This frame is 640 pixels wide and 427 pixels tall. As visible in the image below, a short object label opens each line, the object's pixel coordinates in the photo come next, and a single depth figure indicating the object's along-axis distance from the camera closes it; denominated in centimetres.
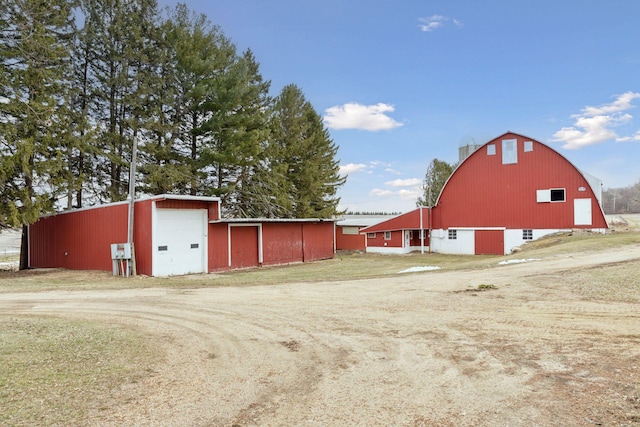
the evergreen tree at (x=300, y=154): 3238
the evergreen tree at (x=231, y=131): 2366
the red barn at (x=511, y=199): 2828
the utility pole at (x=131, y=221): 1616
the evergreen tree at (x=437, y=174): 4534
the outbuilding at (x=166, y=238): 1673
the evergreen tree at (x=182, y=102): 2267
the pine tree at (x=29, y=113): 1692
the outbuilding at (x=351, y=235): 3703
